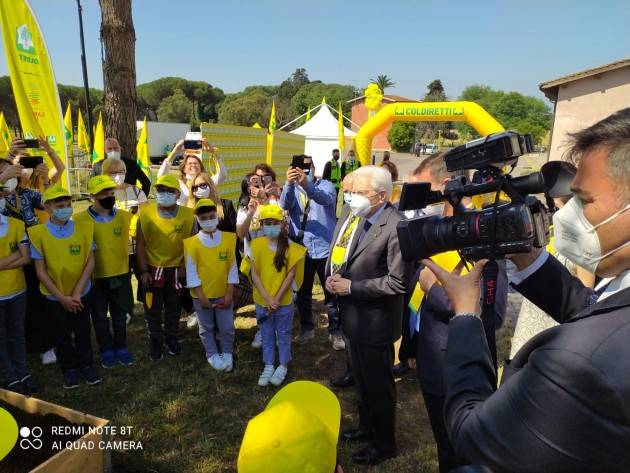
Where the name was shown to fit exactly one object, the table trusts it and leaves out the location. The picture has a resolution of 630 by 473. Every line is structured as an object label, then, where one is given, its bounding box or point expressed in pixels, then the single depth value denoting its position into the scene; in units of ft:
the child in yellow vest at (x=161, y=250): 13.46
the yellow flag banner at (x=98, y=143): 39.05
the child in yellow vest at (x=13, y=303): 10.98
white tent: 65.10
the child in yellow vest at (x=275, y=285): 12.90
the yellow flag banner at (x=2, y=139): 28.58
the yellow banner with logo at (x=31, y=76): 16.26
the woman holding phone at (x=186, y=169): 15.24
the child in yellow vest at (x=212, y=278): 13.00
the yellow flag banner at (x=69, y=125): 46.68
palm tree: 247.91
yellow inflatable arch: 23.94
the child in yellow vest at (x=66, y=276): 11.60
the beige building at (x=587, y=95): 44.34
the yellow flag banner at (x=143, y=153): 37.79
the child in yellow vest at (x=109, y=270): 12.80
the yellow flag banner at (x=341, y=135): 44.91
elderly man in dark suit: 8.82
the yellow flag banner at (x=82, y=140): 66.03
